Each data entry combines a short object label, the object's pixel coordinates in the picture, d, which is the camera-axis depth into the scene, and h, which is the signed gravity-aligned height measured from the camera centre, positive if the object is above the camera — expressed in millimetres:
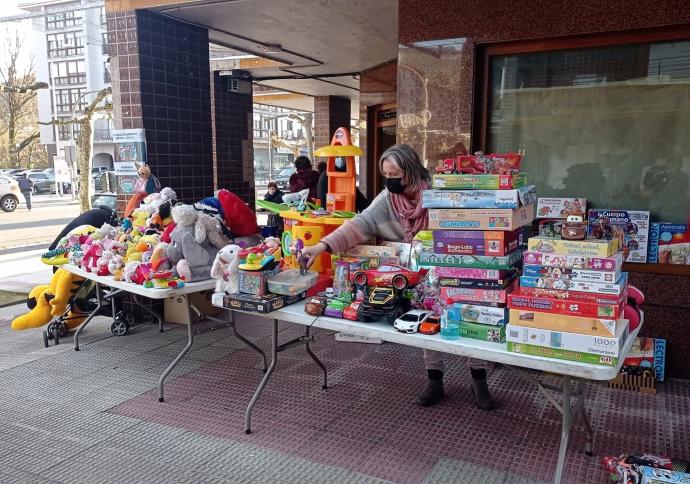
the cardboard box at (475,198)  2439 -144
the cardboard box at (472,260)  2447 -438
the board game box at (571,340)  2100 -701
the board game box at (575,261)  2148 -388
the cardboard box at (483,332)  2400 -746
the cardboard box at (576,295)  2131 -525
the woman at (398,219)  3244 -326
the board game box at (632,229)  4000 -463
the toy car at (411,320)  2535 -735
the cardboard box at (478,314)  2404 -669
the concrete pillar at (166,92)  5480 +812
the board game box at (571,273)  2146 -439
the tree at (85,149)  12004 +437
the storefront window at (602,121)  3926 +356
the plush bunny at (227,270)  3186 -617
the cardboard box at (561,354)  2119 -762
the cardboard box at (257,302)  2924 -750
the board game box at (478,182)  2461 -67
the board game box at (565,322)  2113 -633
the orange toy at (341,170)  5582 -27
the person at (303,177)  8102 -144
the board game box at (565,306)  2113 -567
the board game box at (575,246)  2180 -331
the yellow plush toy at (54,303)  5082 -1294
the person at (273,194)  9141 -452
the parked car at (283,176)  25478 -435
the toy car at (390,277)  2789 -578
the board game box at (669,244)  3900 -564
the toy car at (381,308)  2693 -711
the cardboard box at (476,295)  2433 -589
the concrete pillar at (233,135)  8727 +546
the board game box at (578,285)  2133 -483
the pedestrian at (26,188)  21406 -861
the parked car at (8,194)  20594 -999
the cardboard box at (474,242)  2461 -349
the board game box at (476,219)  2439 -239
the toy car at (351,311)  2748 -741
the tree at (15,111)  26484 +3268
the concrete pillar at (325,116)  12852 +1260
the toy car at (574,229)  2260 -263
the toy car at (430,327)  2508 -748
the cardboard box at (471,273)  2447 -491
